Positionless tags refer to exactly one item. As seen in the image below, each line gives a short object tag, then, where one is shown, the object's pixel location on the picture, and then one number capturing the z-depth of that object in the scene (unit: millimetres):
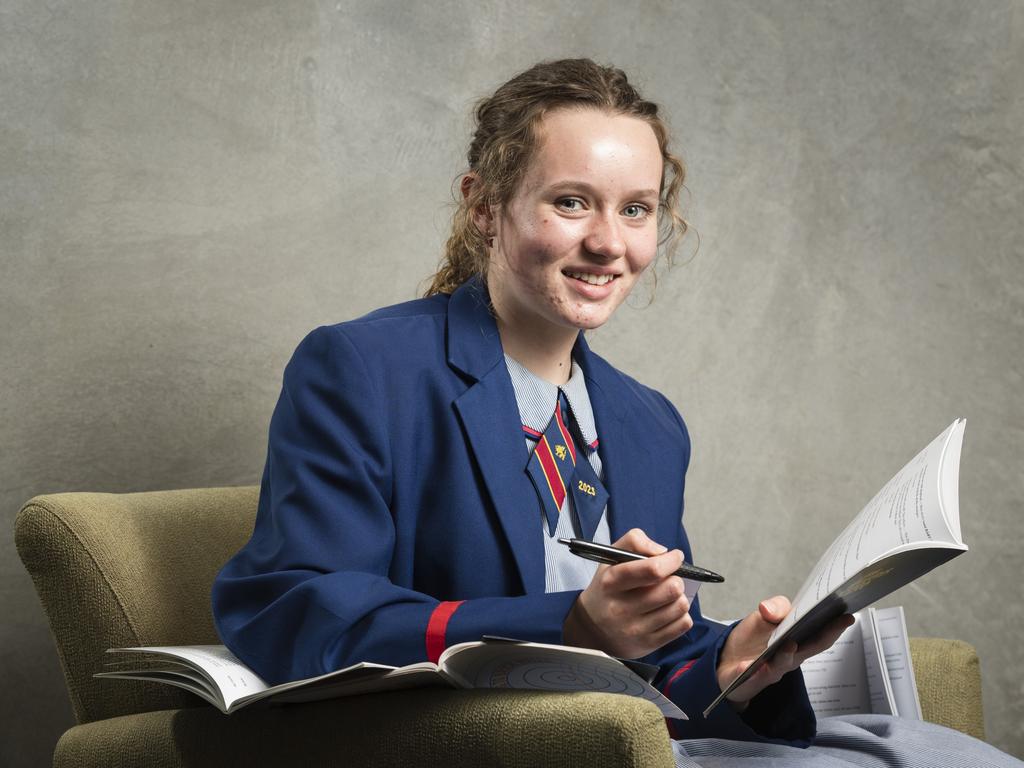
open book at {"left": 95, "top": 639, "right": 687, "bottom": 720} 1079
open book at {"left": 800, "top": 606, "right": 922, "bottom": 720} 1664
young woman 1230
